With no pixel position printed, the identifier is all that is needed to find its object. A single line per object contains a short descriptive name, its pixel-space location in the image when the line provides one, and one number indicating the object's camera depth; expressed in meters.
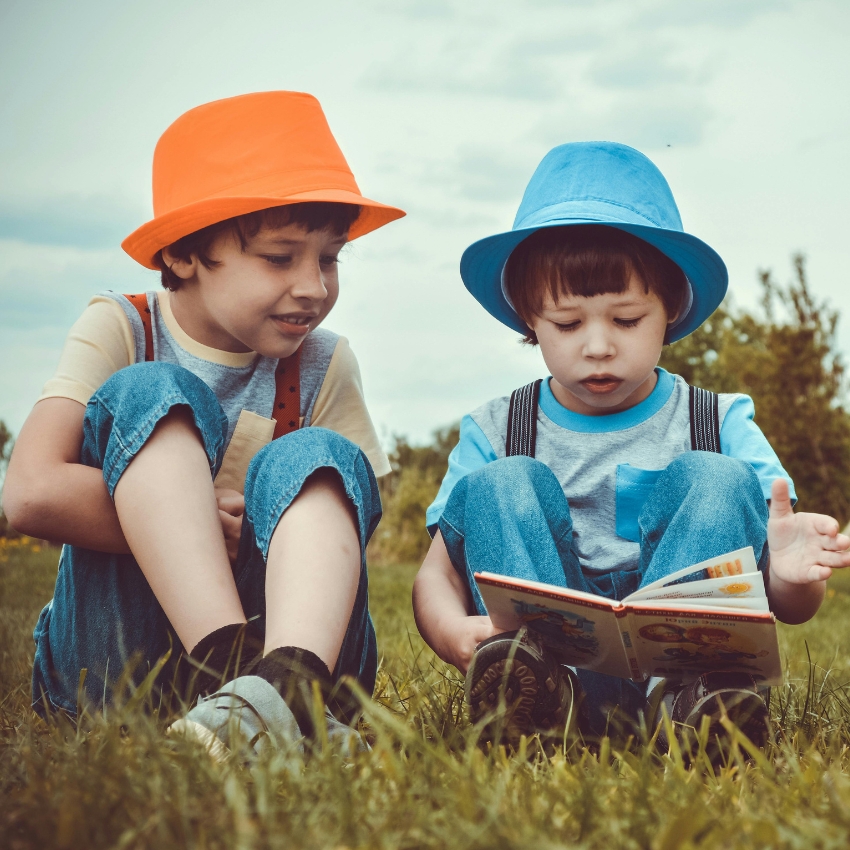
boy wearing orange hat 1.56
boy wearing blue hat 1.76
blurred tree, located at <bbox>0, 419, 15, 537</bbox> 8.59
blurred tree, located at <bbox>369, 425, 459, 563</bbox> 10.74
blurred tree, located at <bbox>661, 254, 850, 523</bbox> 13.27
